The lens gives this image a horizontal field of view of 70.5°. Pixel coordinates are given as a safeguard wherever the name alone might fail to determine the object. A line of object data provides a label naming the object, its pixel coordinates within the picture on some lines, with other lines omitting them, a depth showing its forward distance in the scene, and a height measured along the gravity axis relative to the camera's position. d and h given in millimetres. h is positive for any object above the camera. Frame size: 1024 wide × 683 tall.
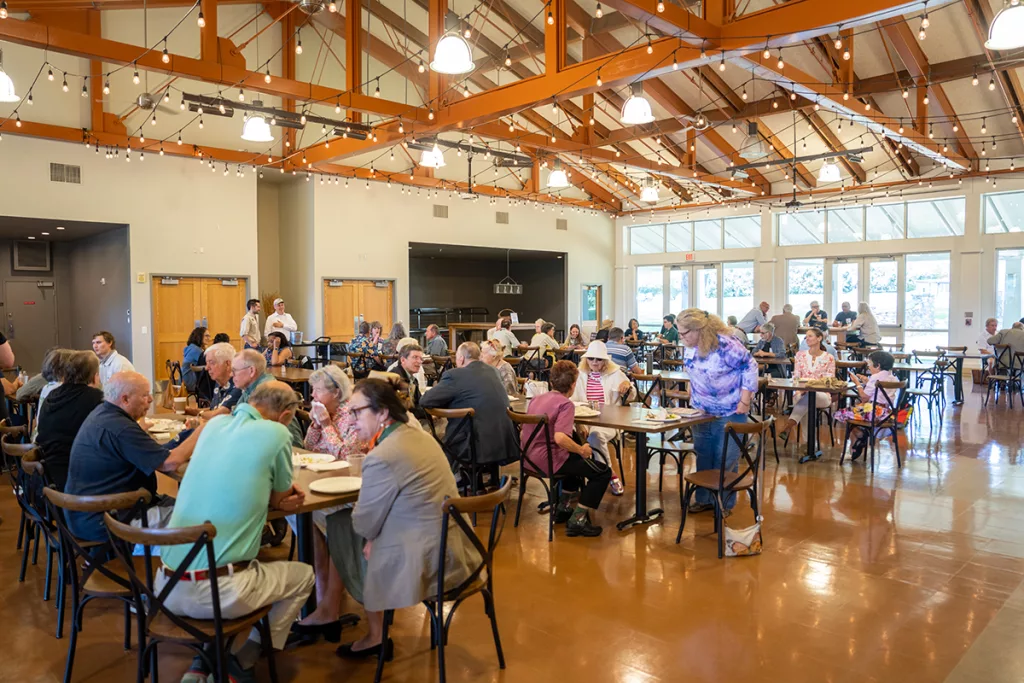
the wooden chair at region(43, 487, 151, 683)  2611 -1005
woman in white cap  5832 -569
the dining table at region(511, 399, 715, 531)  4504 -716
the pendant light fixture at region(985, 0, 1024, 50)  4176 +1647
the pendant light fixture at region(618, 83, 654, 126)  6215 +1731
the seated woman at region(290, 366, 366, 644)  3291 -582
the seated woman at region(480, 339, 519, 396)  5766 -422
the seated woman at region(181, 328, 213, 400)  7740 -542
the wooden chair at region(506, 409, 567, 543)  4527 -1003
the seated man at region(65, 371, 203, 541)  2998 -582
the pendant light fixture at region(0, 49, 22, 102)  5668 +1782
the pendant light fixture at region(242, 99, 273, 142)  7711 +1973
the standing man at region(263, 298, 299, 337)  11960 -111
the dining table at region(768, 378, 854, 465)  6656 -798
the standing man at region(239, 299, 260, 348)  11250 -183
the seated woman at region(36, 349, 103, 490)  3537 -506
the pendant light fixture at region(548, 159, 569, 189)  10195 +1911
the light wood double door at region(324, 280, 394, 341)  13648 +156
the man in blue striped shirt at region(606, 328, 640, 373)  8078 -453
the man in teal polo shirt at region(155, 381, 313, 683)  2398 -666
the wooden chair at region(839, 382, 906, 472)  6285 -942
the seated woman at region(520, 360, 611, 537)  4594 -911
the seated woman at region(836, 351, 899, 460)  6578 -801
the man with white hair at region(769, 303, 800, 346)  12508 -259
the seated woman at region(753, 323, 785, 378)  9680 -510
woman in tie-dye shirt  4883 -437
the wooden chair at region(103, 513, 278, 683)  2250 -992
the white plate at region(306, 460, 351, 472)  3314 -708
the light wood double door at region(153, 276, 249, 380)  11805 +60
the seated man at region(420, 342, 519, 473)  4758 -621
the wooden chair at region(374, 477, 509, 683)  2602 -985
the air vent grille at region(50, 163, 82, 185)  10594 +2067
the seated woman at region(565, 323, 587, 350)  12434 -452
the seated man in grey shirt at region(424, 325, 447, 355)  9414 -393
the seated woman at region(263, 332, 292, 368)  8555 -439
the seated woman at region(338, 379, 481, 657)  2646 -761
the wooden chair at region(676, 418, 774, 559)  4207 -1032
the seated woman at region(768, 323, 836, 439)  7379 -568
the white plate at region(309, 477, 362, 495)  2918 -709
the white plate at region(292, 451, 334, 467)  3400 -697
